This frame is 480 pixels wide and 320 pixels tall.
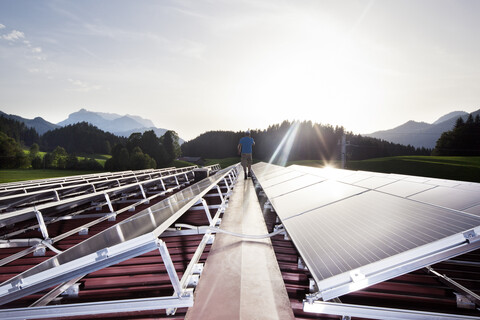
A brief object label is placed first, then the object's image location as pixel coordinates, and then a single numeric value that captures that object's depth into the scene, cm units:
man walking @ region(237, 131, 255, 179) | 1121
